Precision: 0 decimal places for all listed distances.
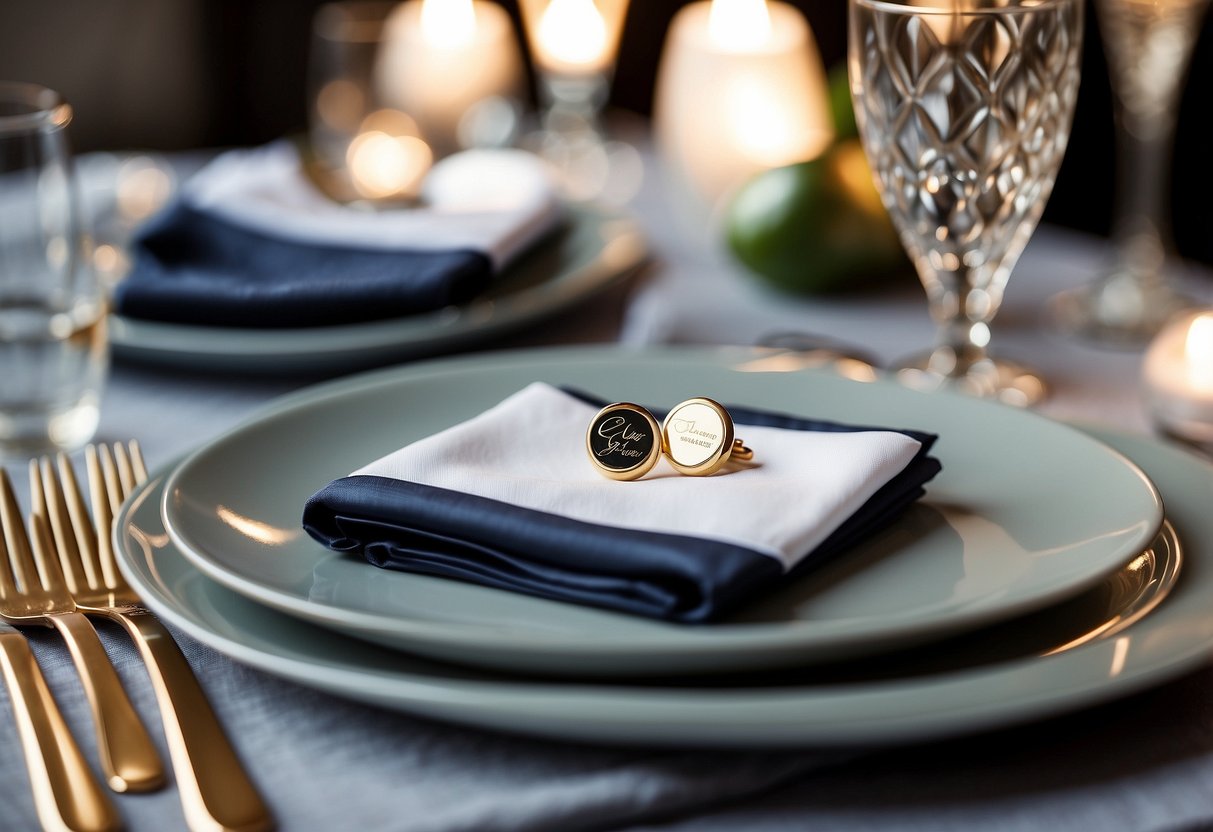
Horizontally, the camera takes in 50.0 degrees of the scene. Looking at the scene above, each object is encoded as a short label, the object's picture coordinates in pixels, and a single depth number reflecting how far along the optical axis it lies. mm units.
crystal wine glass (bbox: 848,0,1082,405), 760
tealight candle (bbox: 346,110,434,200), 1199
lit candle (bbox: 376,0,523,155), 1448
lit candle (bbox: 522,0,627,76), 1518
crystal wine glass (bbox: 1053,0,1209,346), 1018
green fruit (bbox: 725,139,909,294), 1030
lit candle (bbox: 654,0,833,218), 1169
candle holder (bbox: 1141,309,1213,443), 771
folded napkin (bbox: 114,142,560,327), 911
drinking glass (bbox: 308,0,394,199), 1365
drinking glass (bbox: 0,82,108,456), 798
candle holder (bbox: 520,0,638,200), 1513
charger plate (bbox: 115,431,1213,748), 431
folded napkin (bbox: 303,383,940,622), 486
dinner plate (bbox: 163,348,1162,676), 459
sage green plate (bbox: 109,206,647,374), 882
